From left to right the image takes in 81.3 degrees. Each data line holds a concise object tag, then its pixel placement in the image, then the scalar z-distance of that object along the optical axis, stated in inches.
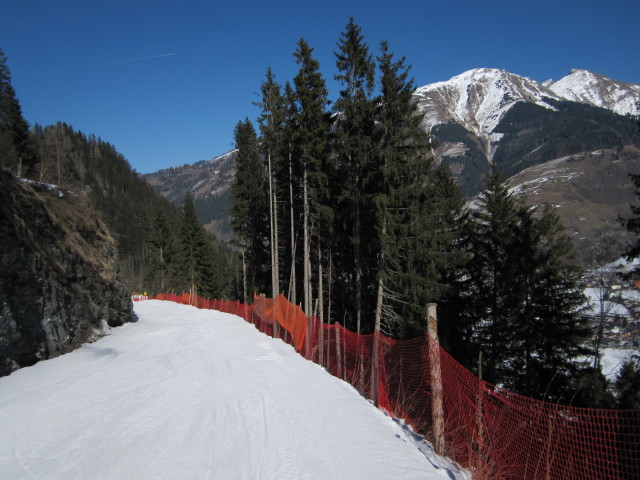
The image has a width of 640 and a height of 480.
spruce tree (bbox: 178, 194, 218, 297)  1726.1
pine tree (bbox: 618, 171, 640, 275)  441.7
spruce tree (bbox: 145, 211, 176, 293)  2031.3
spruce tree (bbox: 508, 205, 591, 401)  615.8
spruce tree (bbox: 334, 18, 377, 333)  644.1
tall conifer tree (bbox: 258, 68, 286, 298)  889.5
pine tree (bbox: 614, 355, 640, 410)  469.1
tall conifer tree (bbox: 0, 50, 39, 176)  1336.1
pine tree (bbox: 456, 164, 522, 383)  660.1
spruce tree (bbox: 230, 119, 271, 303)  1279.5
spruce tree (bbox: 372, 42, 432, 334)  596.4
